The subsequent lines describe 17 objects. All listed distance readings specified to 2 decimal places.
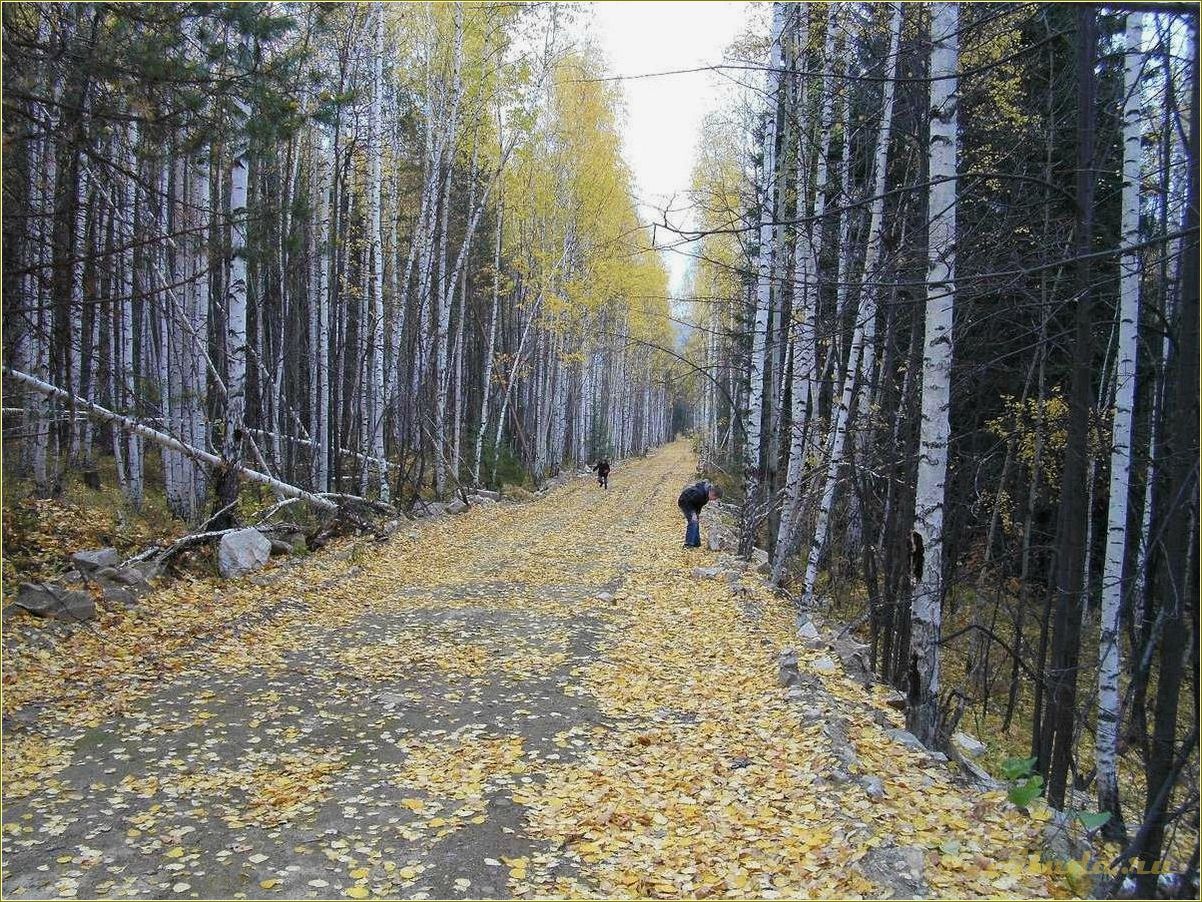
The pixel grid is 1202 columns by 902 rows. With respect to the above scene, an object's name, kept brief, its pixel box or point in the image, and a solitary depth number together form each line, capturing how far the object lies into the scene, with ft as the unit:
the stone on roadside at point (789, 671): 21.00
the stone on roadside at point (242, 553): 30.45
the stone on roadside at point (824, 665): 22.31
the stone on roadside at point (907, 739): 17.40
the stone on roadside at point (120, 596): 24.45
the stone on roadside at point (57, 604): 22.02
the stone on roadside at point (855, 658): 23.84
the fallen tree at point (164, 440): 24.08
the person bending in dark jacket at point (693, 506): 47.09
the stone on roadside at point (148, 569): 26.66
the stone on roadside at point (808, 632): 26.00
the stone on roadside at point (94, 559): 25.09
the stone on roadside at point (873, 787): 14.10
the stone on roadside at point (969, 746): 23.27
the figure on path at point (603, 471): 84.04
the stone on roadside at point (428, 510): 53.11
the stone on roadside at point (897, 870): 11.21
